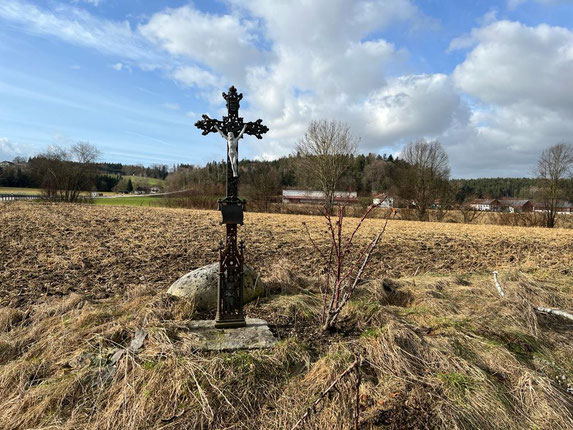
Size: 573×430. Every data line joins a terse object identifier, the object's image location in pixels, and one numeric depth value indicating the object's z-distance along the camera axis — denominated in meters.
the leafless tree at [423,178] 31.52
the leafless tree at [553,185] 27.44
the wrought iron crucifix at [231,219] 4.22
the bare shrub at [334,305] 3.88
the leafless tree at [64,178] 38.59
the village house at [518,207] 29.84
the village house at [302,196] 31.48
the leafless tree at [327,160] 29.67
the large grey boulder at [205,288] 5.14
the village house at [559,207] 27.90
